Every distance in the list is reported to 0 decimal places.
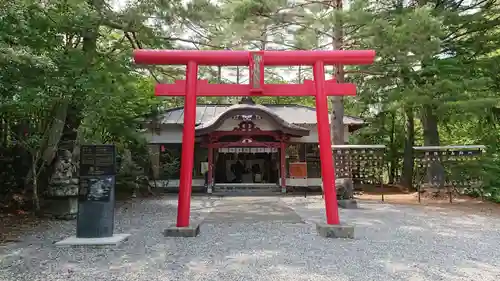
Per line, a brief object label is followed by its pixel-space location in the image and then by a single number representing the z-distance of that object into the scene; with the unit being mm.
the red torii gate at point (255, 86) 6863
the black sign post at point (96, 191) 6109
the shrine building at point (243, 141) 14477
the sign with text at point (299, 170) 15547
